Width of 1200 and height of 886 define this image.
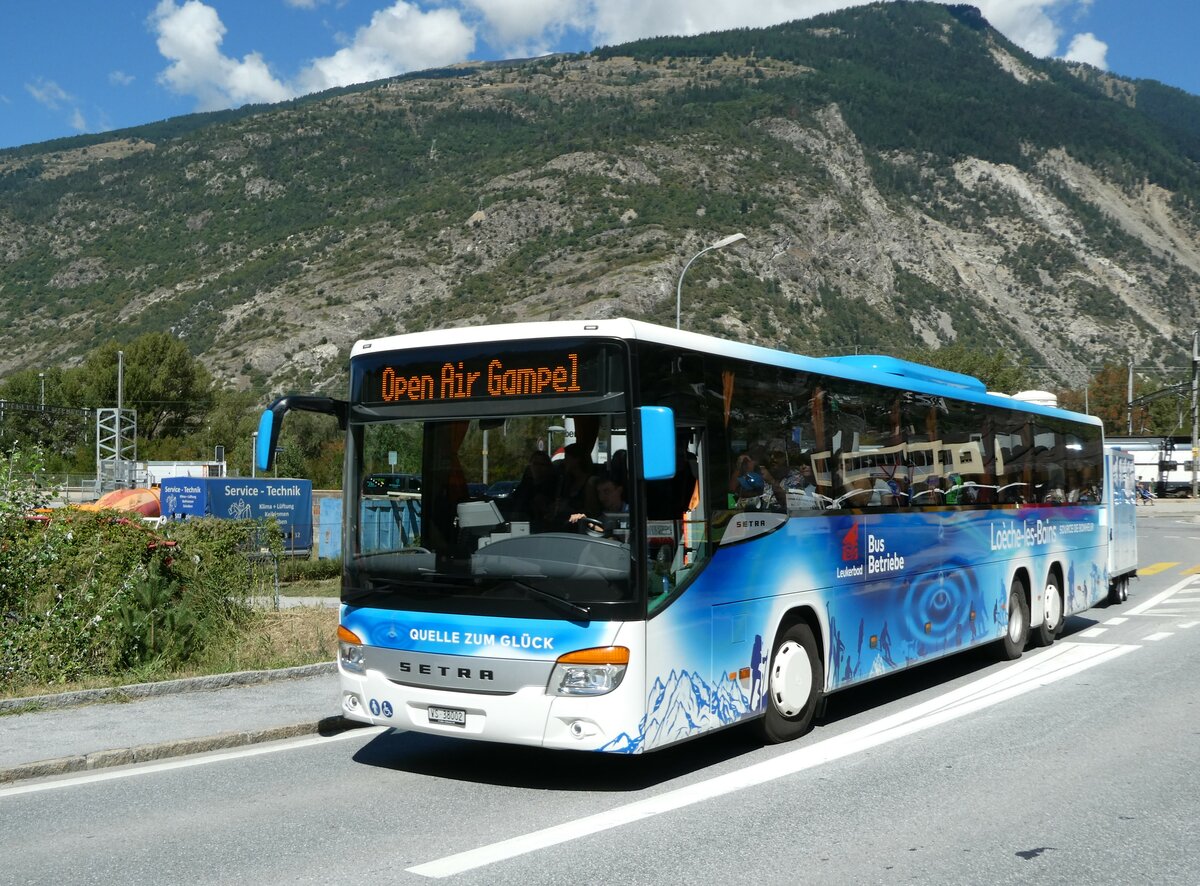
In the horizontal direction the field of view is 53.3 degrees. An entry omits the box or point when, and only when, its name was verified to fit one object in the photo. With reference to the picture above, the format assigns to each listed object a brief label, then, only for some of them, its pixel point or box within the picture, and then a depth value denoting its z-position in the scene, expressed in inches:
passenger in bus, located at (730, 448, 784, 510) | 309.4
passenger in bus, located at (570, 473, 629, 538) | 273.0
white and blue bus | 271.4
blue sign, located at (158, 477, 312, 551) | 1206.9
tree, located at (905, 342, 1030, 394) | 3270.2
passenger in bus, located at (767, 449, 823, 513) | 331.3
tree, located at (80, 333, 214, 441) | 3206.2
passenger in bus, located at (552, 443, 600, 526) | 275.3
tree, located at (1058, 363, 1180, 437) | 3973.9
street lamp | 895.7
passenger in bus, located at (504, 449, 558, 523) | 277.9
